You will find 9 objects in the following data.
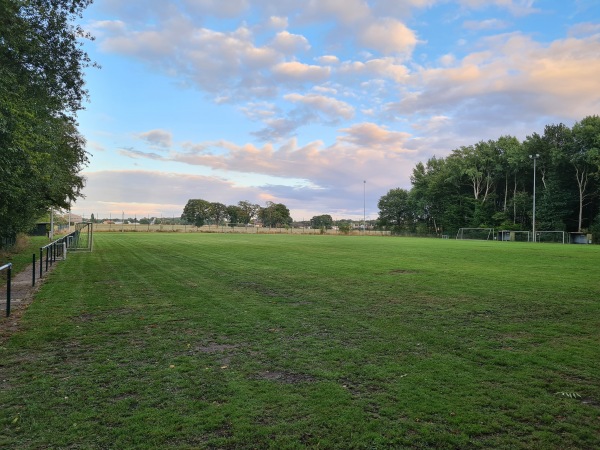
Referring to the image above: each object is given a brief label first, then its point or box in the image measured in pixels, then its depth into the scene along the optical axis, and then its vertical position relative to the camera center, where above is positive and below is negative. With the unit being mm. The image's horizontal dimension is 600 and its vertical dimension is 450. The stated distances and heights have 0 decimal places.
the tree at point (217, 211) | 139875 +4632
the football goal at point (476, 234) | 65438 -1004
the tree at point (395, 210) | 99438 +4143
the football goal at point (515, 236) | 58509 -1155
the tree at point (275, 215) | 138750 +3444
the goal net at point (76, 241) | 24853 -1284
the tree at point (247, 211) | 140375 +4735
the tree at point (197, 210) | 138375 +4835
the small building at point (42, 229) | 53906 -989
